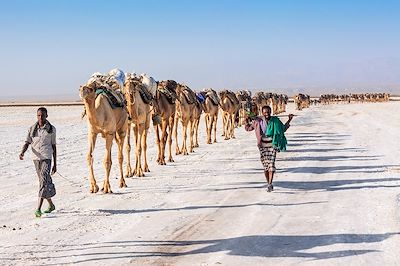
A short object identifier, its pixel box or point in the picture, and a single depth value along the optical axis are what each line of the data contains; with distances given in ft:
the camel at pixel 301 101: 246.27
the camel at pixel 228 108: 97.59
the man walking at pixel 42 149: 32.81
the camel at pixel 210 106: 88.93
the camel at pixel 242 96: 117.60
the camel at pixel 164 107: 59.11
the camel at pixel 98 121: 40.11
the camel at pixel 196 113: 77.44
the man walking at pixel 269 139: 40.55
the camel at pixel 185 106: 72.90
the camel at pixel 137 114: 49.73
